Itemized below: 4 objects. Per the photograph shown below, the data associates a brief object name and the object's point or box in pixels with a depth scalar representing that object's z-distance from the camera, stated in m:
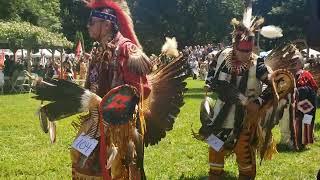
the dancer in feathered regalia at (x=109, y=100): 3.83
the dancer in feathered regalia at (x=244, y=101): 5.03
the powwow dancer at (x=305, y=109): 8.15
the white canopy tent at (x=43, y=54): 33.04
